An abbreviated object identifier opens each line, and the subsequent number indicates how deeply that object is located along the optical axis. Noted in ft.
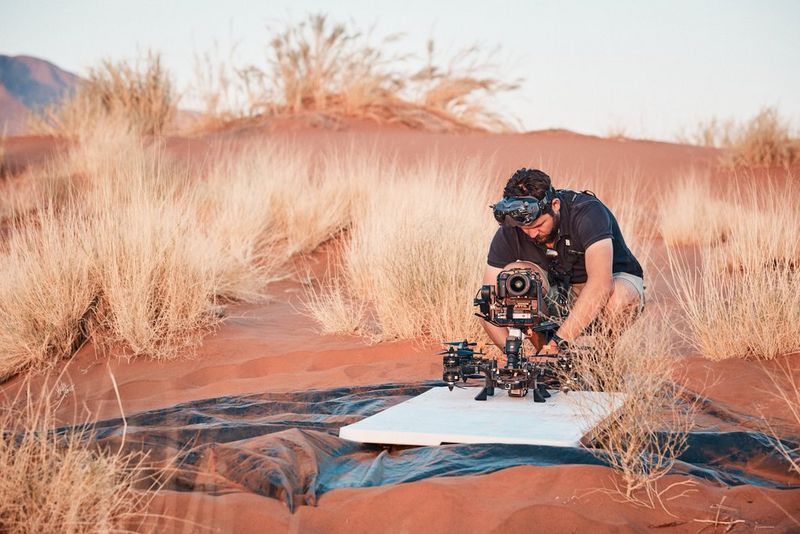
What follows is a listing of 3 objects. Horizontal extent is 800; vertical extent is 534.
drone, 15.85
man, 17.15
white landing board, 13.89
